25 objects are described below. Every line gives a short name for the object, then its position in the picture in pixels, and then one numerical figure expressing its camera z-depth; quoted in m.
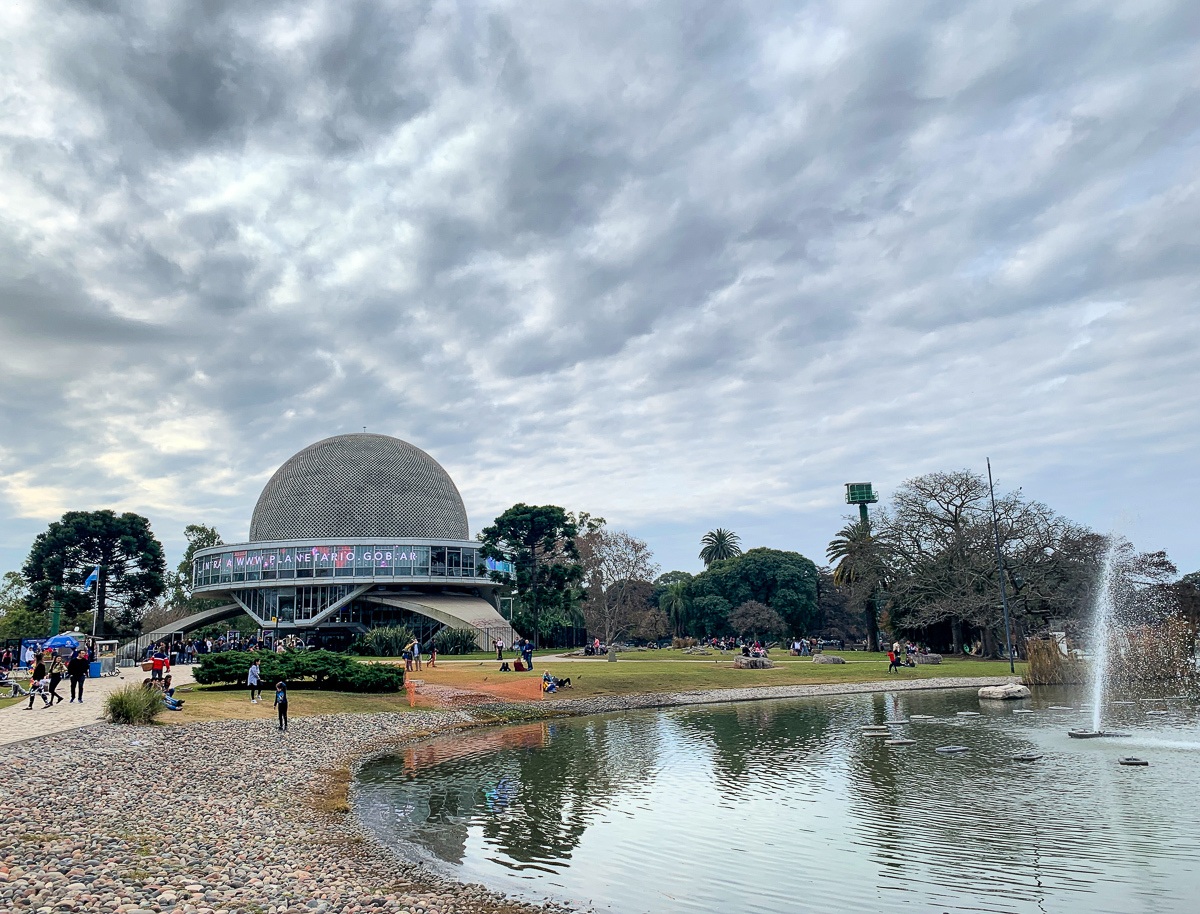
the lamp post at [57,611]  55.65
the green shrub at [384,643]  49.97
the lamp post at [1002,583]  38.18
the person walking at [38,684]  22.18
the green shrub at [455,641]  53.38
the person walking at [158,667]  25.10
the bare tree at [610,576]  67.38
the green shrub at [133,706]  19.48
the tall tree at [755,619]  71.44
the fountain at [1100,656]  19.25
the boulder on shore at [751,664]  39.50
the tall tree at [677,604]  80.81
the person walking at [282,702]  20.69
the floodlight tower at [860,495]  82.00
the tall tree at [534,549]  54.83
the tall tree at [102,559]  58.38
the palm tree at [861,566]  51.12
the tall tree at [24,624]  65.69
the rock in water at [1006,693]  27.44
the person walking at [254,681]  25.78
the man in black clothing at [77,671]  23.12
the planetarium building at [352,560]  64.69
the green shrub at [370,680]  28.36
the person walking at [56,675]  22.14
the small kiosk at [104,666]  32.66
